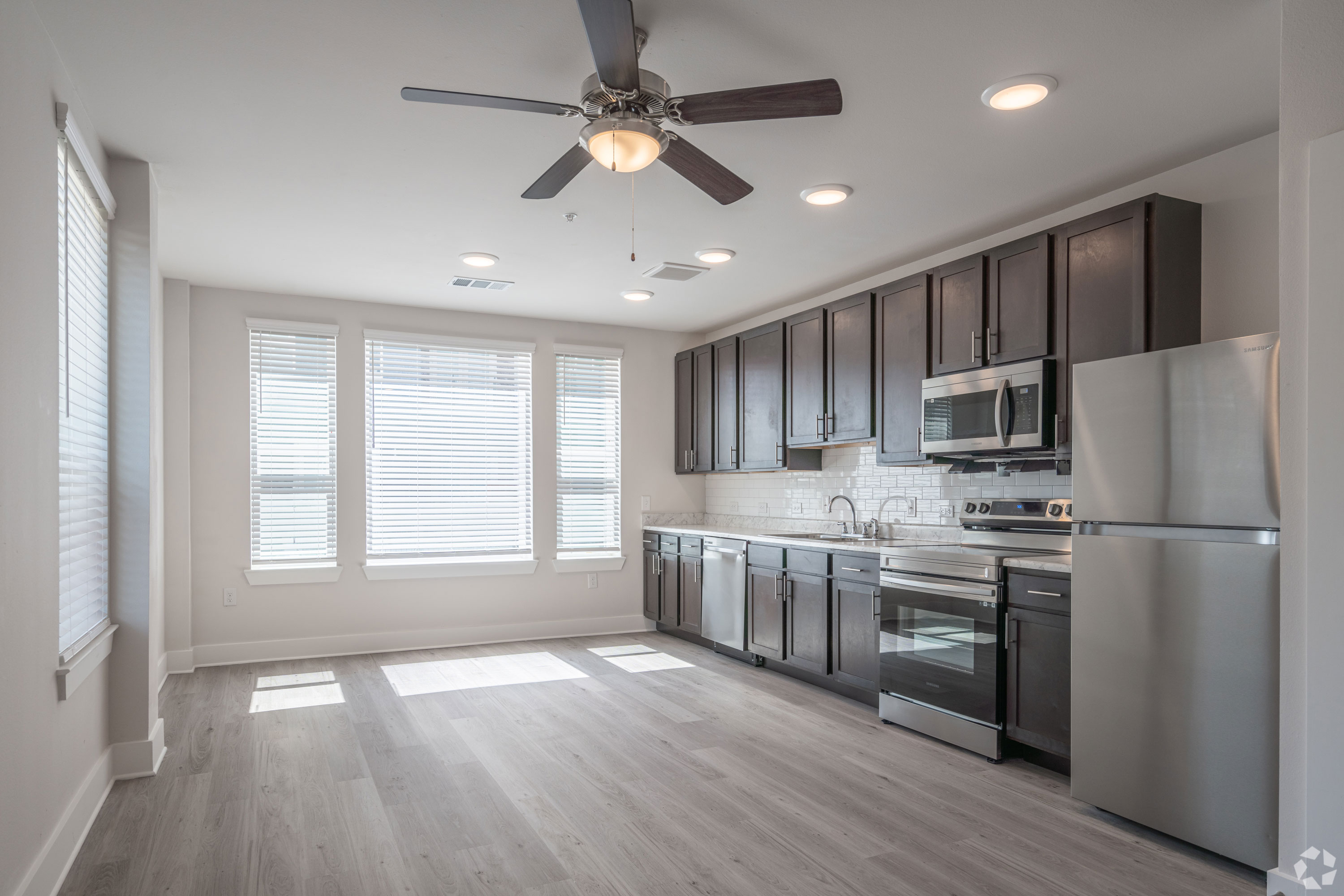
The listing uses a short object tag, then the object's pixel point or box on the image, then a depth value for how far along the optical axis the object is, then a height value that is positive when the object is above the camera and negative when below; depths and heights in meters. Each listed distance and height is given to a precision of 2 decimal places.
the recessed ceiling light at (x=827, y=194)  3.60 +1.10
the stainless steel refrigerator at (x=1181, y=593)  2.48 -0.48
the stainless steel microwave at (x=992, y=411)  3.61 +0.16
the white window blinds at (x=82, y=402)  2.75 +0.15
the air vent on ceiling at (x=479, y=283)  5.26 +1.04
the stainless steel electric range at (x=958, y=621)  3.52 -0.80
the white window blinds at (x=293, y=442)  5.57 +0.02
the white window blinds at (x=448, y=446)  5.95 -0.01
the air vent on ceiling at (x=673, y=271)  4.89 +1.04
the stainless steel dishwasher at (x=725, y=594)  5.40 -1.00
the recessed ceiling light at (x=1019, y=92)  2.65 +1.16
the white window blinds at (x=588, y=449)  6.56 -0.04
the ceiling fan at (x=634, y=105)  2.06 +0.94
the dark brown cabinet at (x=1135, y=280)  3.23 +0.67
